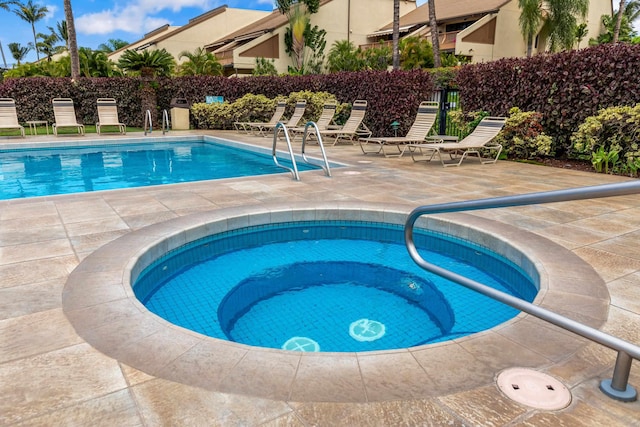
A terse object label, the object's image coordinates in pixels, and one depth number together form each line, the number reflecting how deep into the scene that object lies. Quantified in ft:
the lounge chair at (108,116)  50.78
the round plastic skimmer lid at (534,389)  7.02
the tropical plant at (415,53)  88.69
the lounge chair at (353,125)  40.52
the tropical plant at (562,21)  93.09
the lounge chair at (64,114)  48.60
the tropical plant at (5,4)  160.97
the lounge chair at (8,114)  45.52
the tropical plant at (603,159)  27.39
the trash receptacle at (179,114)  59.93
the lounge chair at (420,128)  34.17
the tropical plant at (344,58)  101.40
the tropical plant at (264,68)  102.73
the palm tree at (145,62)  62.81
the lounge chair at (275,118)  49.79
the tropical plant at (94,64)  70.64
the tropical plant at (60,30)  189.01
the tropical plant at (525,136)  31.65
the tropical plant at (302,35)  105.81
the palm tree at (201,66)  92.07
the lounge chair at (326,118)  45.34
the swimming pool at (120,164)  28.37
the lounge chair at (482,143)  29.94
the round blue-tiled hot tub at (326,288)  11.80
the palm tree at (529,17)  91.04
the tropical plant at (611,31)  112.95
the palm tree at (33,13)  205.16
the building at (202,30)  115.75
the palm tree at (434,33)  62.54
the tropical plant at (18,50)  236.63
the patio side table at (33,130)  47.95
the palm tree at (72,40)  58.75
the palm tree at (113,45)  156.09
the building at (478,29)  93.30
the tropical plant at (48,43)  206.18
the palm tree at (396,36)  64.75
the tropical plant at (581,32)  107.50
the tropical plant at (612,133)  26.30
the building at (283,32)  105.70
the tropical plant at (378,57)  97.76
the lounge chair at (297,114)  47.85
